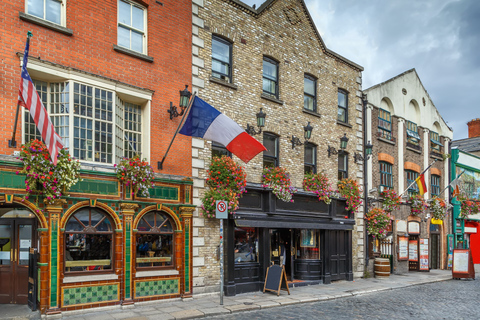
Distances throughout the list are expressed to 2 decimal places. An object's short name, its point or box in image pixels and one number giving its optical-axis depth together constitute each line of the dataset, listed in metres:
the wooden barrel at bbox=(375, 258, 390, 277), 19.53
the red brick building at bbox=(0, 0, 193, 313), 10.06
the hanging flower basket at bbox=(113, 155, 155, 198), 11.29
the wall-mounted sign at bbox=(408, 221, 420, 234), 23.28
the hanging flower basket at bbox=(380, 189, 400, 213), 20.88
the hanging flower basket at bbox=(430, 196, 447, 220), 24.59
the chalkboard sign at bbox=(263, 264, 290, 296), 13.74
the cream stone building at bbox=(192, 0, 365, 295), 13.86
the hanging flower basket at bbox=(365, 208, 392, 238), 19.69
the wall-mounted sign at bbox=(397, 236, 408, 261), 22.20
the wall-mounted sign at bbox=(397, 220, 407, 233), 22.32
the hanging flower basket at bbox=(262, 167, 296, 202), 14.98
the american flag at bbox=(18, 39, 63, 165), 8.91
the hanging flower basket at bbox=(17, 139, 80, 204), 9.50
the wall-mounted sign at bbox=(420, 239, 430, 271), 23.04
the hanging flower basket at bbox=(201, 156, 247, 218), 13.11
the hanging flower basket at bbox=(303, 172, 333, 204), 16.84
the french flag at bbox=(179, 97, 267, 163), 11.74
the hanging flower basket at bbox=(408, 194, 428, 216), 23.14
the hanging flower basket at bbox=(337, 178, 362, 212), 18.39
